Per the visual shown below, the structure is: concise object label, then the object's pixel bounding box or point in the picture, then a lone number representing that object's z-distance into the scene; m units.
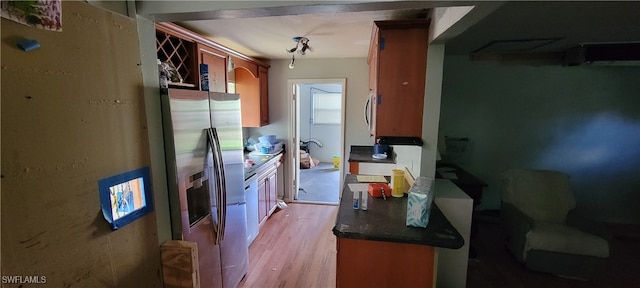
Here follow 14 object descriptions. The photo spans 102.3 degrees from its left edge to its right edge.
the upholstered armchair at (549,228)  2.19
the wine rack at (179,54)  1.99
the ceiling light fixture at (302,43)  2.47
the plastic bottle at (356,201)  1.67
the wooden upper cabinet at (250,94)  3.46
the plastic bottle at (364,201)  1.67
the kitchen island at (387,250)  1.33
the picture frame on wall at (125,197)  1.01
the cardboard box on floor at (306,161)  6.10
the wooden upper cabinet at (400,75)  1.69
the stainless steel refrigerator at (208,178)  1.41
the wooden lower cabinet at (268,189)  3.08
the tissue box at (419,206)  1.36
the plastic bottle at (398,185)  1.89
